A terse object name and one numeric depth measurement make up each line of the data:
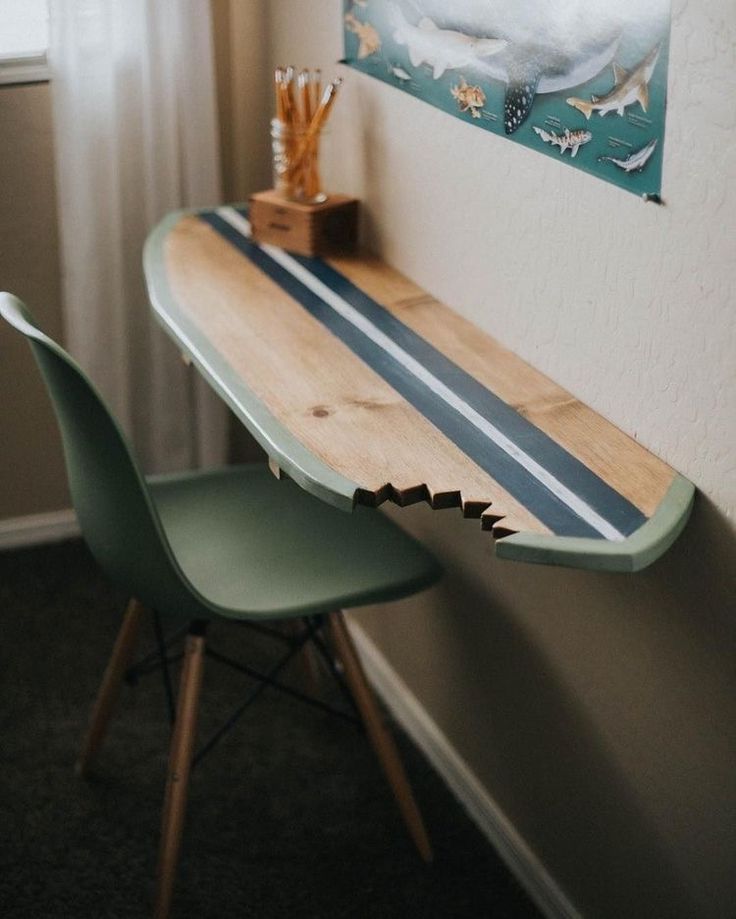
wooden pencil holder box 2.33
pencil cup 2.34
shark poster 1.55
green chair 1.79
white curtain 2.61
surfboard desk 1.51
